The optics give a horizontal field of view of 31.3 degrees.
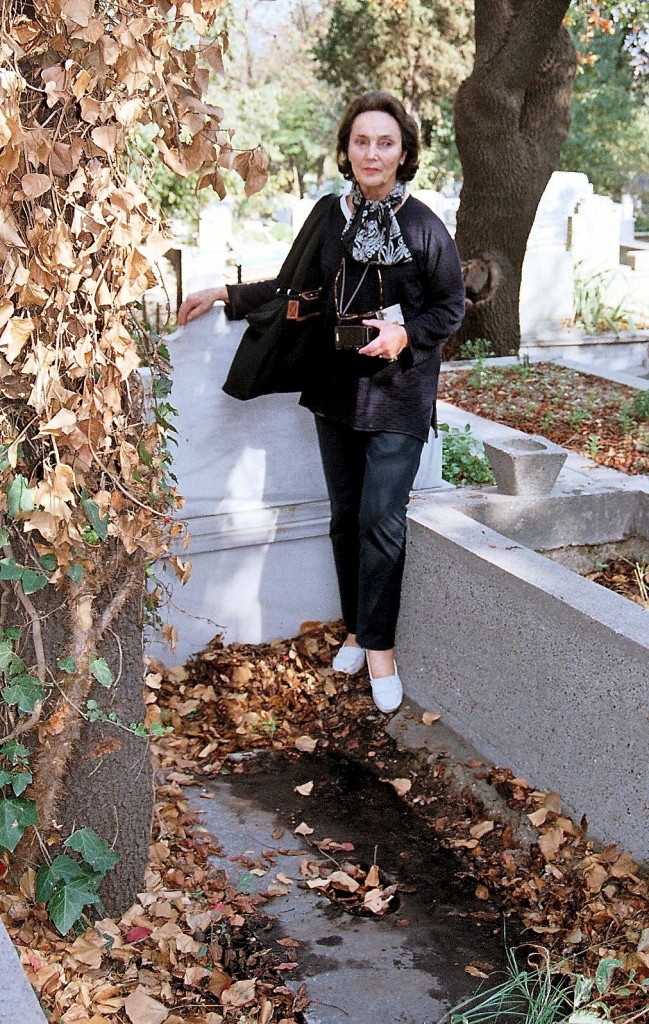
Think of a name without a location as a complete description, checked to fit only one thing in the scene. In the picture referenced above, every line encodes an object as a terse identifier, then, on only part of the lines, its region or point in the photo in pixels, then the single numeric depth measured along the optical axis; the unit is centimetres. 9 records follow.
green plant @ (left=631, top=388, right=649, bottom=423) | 609
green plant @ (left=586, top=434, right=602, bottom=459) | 545
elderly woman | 362
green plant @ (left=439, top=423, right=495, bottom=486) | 477
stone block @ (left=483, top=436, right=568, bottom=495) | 416
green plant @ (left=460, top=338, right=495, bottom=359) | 923
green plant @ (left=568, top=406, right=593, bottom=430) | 596
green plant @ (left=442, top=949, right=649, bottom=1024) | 229
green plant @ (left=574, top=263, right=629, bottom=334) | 1224
